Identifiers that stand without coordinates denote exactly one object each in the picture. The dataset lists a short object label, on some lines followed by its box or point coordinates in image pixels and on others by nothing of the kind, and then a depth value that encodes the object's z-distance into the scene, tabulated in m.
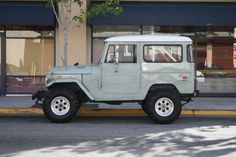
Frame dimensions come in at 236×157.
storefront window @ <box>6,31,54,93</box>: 18.45
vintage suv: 12.22
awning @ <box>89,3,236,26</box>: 17.61
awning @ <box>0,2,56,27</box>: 17.42
